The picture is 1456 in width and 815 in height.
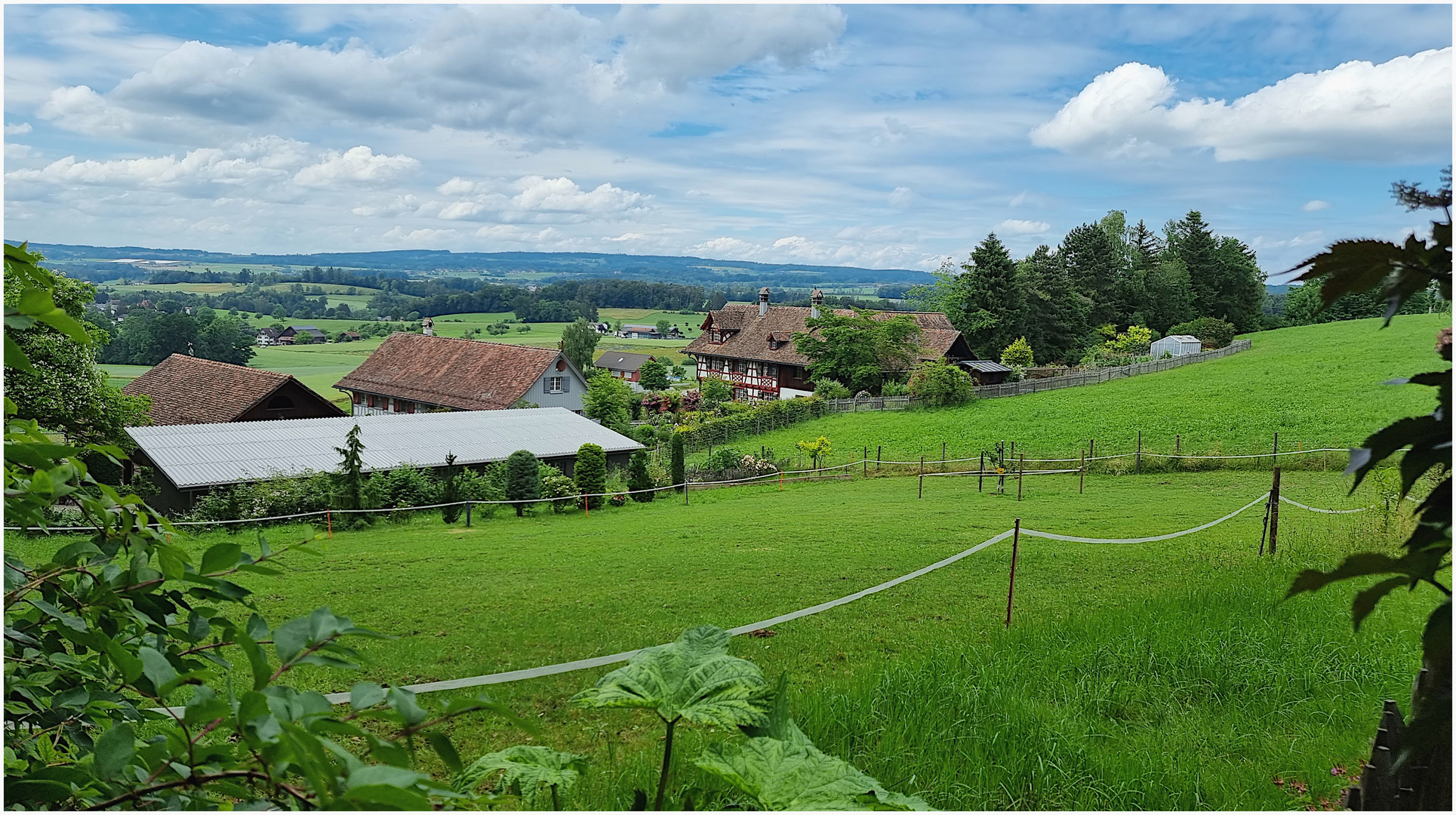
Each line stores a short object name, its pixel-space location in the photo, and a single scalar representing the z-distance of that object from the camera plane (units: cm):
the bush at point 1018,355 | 5016
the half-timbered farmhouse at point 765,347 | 5000
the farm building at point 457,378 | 4072
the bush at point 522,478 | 2116
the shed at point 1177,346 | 5225
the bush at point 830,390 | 4334
